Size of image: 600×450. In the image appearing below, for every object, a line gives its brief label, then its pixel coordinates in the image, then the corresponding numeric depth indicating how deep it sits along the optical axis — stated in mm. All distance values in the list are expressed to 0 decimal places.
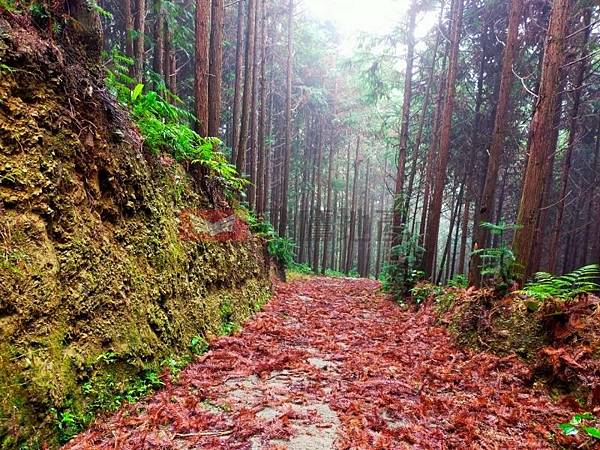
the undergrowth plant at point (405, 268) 10461
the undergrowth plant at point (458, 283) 9555
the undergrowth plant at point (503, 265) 5617
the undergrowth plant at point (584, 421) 2930
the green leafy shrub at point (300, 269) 20212
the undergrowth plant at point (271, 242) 11248
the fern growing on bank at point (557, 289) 4719
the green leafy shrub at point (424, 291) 8572
